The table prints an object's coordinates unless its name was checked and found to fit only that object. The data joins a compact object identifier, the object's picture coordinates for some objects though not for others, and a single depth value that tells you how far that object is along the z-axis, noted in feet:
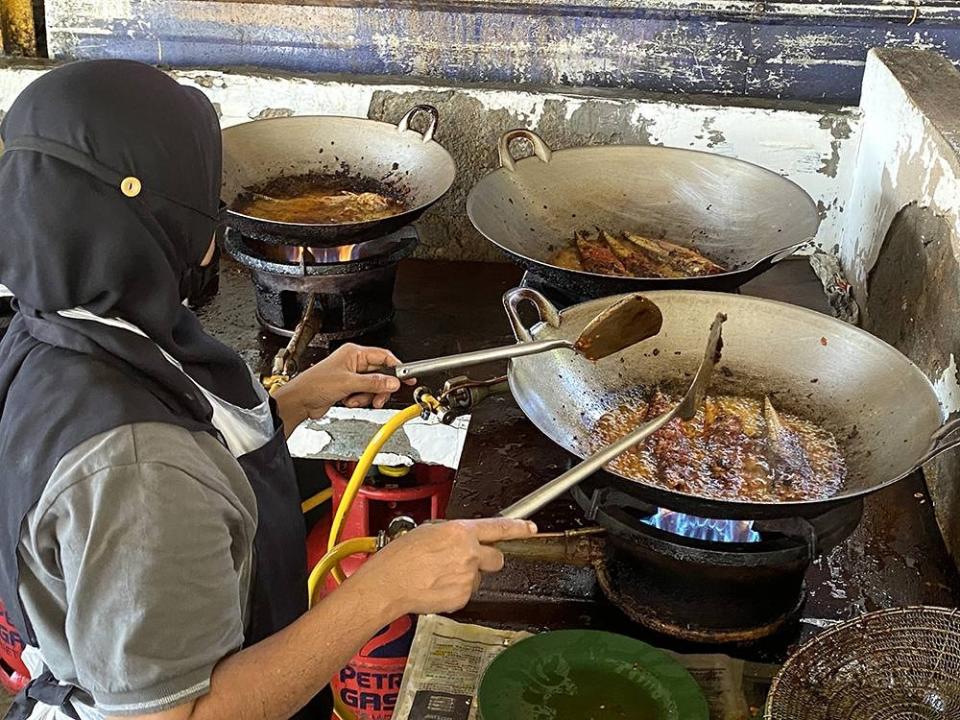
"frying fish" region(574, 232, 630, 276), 7.98
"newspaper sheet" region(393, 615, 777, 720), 5.28
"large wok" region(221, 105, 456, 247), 9.23
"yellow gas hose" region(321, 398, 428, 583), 7.30
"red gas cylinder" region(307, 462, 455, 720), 8.20
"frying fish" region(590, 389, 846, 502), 5.52
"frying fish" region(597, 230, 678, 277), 8.02
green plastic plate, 4.85
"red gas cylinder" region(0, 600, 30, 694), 9.07
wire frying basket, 4.56
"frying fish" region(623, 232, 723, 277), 7.98
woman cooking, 3.82
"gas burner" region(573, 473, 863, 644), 5.01
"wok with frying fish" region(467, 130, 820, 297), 8.30
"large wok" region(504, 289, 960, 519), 5.50
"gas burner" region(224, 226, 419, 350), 8.25
